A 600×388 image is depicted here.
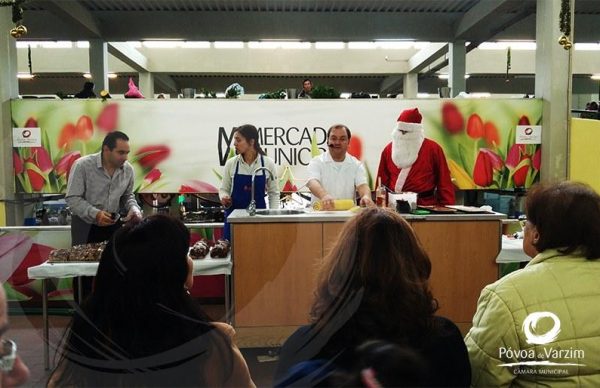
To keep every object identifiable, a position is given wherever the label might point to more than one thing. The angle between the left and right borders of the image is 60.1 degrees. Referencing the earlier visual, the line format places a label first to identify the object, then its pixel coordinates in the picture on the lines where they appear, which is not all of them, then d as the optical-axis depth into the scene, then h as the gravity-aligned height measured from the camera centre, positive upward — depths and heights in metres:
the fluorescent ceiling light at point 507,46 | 8.48 +1.92
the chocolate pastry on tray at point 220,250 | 2.55 -0.44
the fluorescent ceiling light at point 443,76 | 10.29 +1.67
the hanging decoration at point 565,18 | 3.60 +0.98
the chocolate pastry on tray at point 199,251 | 2.49 -0.44
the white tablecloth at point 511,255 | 2.63 -0.49
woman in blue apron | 3.22 -0.12
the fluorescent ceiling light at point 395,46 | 8.73 +1.93
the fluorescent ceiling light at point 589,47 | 7.60 +1.79
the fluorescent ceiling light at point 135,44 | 7.95 +1.84
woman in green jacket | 1.01 -0.30
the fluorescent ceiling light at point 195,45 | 8.43 +1.90
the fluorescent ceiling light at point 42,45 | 7.54 +1.87
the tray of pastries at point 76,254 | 2.38 -0.43
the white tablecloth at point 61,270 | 2.32 -0.49
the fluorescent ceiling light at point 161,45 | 8.50 +1.93
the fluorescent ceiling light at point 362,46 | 8.79 +1.94
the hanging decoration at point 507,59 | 8.29 +1.62
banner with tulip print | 4.16 +0.21
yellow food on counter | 2.84 -0.25
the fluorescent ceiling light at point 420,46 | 8.11 +1.84
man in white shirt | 3.21 -0.09
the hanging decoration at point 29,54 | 7.66 +1.59
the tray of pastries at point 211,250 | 2.52 -0.45
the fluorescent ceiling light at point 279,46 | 8.39 +1.88
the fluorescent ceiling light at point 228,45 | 8.53 +1.91
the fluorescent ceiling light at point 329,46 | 8.68 +1.91
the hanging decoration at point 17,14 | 3.24 +0.99
